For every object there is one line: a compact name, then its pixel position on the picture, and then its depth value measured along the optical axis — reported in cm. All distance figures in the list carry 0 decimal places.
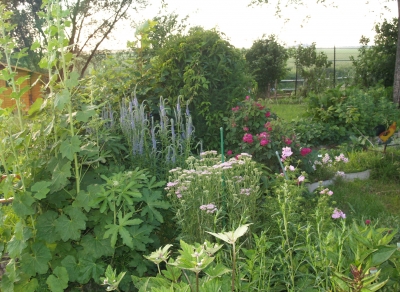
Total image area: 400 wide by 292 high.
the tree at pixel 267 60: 1741
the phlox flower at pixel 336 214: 309
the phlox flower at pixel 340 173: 514
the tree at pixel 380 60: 1366
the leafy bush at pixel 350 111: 819
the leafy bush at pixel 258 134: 445
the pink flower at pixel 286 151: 347
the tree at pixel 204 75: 483
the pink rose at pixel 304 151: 449
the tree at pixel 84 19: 1303
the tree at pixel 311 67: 1562
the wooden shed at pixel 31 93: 1220
